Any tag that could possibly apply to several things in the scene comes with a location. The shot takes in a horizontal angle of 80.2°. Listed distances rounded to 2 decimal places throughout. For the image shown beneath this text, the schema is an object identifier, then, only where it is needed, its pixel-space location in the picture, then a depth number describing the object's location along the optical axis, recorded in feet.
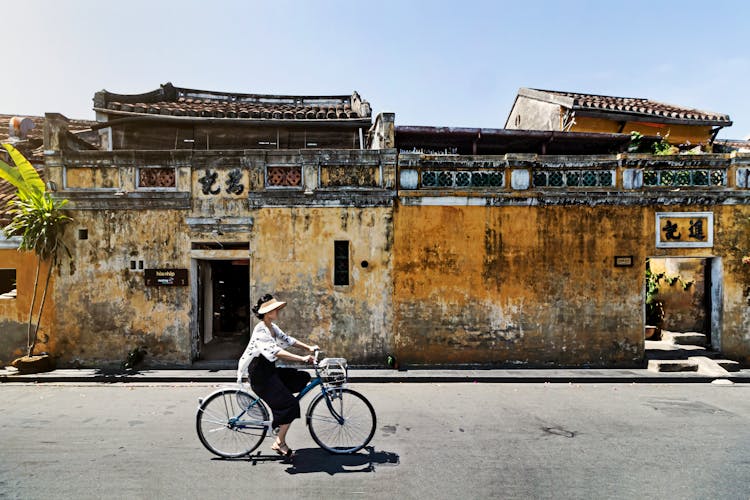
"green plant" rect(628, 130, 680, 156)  37.35
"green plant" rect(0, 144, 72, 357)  30.63
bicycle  17.02
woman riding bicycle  16.48
